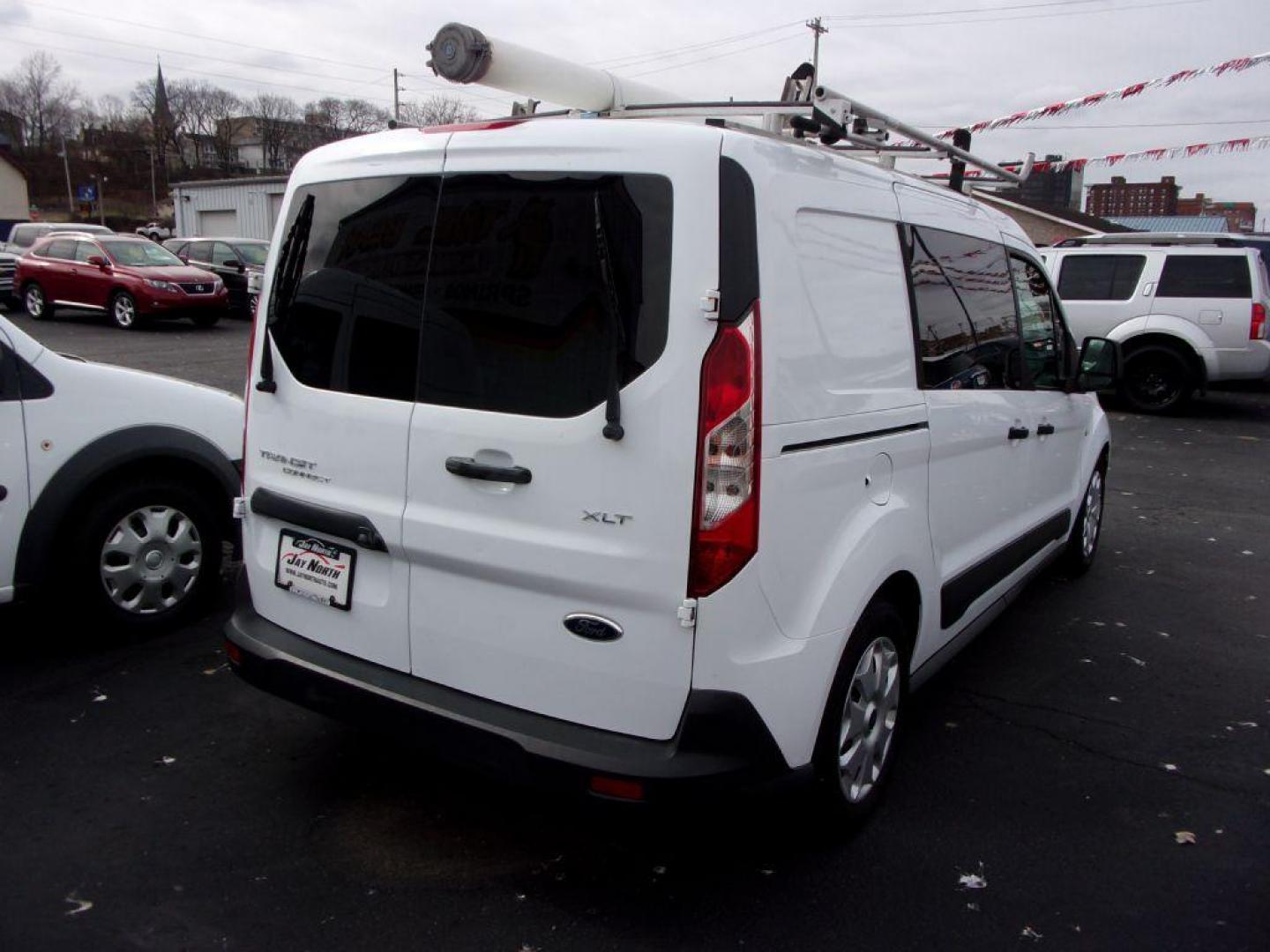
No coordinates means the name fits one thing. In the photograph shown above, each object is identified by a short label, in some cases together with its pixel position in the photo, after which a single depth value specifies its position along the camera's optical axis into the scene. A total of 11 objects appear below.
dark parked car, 21.44
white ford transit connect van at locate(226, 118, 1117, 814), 2.42
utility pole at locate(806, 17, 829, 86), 40.97
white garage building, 37.75
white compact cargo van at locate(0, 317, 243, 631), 4.09
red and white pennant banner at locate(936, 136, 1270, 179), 12.77
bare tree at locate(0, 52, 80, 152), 84.62
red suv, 18.47
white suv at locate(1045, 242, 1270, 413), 12.53
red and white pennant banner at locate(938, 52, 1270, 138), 10.48
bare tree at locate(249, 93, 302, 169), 74.32
